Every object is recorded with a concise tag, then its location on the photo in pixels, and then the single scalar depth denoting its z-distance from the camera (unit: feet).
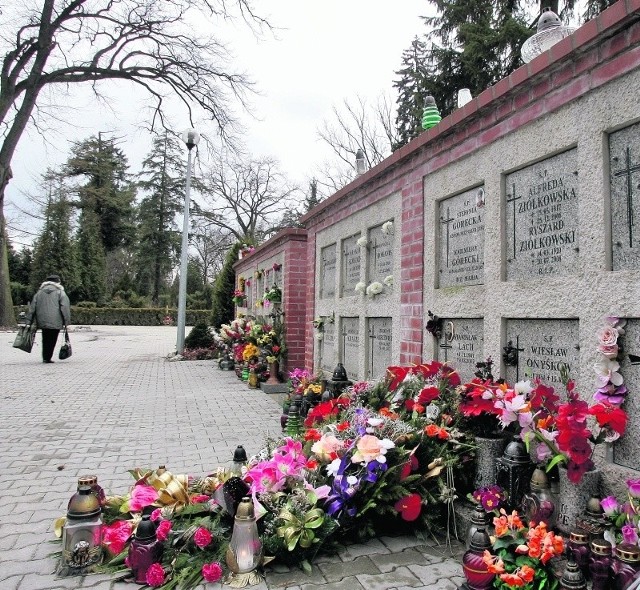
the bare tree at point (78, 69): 49.19
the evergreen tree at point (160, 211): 123.65
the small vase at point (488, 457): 8.23
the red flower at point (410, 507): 8.04
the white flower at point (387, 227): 14.46
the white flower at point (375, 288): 14.92
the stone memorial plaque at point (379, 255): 14.80
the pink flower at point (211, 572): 6.75
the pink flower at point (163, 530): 7.38
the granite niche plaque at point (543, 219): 8.27
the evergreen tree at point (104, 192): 118.83
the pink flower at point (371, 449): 7.92
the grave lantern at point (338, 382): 14.28
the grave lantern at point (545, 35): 9.67
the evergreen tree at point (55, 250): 105.70
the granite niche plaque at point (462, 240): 10.65
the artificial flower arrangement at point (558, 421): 6.45
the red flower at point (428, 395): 9.41
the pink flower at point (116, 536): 7.50
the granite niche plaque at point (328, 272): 19.48
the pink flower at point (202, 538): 7.27
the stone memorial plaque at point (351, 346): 16.71
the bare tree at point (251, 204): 110.73
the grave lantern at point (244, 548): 6.91
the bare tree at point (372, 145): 69.14
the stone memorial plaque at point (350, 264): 17.18
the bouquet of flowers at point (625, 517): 5.87
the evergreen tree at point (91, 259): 112.37
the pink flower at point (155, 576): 6.73
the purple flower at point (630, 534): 5.80
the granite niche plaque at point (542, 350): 8.23
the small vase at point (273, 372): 24.80
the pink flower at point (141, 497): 8.39
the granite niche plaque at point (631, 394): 6.96
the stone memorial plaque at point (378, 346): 14.70
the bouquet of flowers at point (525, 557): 6.03
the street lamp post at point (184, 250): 39.22
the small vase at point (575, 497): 6.82
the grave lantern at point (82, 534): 7.29
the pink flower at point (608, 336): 6.95
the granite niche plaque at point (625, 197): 7.08
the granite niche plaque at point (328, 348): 18.85
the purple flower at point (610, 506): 6.48
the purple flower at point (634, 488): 6.23
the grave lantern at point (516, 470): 7.31
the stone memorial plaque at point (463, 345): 10.55
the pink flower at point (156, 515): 7.83
